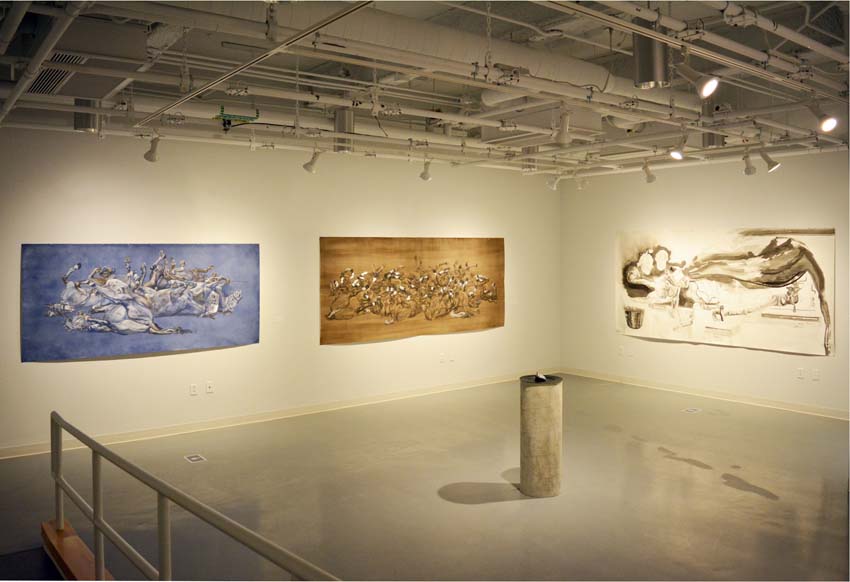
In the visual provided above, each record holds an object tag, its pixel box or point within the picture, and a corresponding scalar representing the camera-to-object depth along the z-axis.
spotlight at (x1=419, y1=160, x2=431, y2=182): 8.97
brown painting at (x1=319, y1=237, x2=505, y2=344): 9.66
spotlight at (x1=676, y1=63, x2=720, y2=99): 4.85
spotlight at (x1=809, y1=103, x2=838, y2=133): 6.09
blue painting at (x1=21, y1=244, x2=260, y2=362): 7.59
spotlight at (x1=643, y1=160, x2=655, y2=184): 9.14
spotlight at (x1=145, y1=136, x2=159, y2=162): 7.21
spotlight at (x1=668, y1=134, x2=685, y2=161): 7.78
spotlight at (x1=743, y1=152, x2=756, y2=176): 8.53
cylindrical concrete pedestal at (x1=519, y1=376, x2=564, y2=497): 6.09
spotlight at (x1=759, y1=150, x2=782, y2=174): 8.11
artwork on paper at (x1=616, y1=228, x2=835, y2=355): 9.16
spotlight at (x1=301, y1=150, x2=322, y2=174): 8.03
